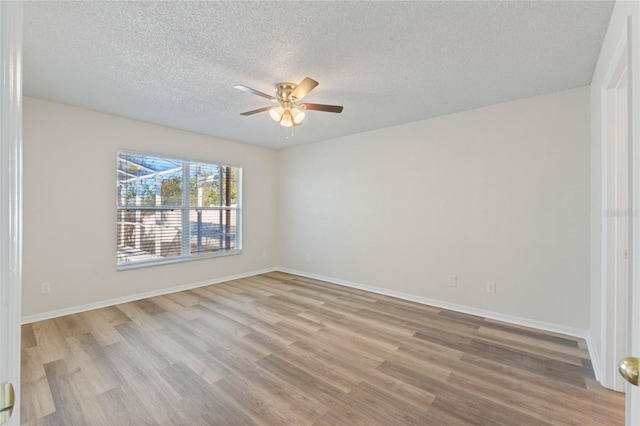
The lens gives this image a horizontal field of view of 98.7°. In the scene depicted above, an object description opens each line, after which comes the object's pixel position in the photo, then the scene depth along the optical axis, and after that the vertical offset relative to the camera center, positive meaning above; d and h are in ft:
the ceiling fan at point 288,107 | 8.58 +3.42
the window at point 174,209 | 12.89 +0.17
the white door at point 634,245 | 2.18 -0.29
